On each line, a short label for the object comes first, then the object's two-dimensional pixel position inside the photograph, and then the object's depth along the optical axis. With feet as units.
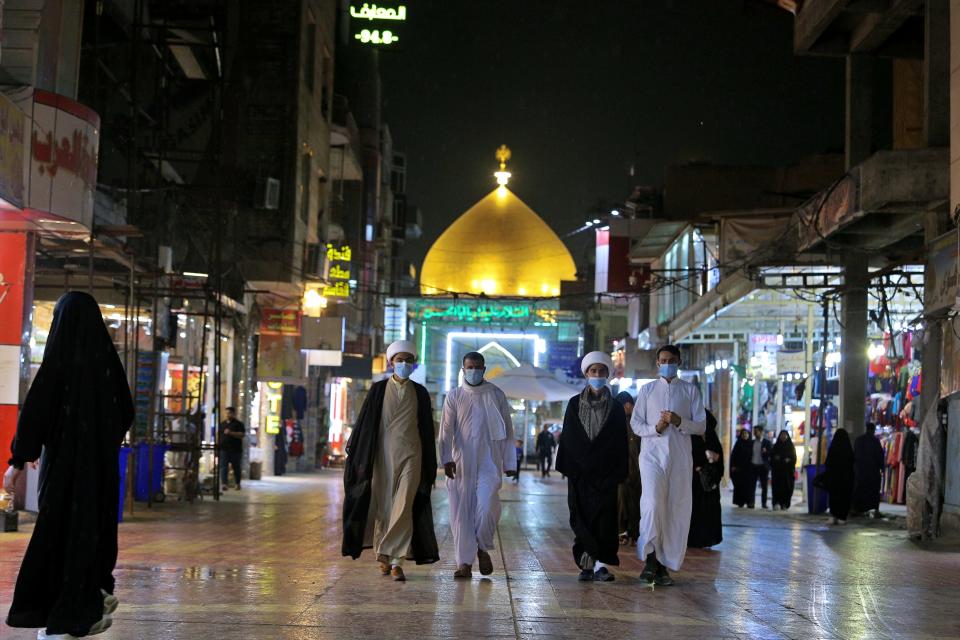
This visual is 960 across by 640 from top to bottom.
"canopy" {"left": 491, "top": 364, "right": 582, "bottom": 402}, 104.99
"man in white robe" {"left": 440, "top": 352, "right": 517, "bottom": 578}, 33.14
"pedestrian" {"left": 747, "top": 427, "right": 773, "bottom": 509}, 79.36
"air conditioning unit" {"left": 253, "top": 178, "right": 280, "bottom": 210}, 102.47
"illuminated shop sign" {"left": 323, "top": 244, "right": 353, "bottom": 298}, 120.98
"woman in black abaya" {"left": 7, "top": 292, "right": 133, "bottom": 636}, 20.15
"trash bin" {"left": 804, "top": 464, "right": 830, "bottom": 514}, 71.26
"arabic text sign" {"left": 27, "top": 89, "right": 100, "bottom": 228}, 45.78
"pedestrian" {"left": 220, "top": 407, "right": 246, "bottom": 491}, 80.23
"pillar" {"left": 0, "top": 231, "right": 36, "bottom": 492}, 48.11
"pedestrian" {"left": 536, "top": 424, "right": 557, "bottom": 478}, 133.69
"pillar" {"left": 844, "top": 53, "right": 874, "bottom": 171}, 67.97
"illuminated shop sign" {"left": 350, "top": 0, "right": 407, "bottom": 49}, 159.12
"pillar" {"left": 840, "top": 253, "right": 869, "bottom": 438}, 68.64
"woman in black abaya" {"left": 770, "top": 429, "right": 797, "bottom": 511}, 76.89
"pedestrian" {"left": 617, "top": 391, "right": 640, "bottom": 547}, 47.70
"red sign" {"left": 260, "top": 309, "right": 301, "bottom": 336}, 103.55
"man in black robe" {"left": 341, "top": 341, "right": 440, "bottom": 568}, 32.37
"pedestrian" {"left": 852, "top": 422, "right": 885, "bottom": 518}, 64.34
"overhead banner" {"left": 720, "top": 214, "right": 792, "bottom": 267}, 78.07
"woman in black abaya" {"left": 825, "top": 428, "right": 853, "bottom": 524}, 63.10
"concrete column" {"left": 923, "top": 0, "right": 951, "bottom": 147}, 55.08
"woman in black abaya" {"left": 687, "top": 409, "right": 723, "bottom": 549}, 44.21
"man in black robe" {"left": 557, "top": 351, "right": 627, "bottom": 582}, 32.30
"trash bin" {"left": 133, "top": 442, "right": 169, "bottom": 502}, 60.90
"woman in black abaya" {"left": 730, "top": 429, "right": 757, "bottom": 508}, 78.33
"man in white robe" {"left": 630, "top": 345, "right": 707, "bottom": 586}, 31.89
